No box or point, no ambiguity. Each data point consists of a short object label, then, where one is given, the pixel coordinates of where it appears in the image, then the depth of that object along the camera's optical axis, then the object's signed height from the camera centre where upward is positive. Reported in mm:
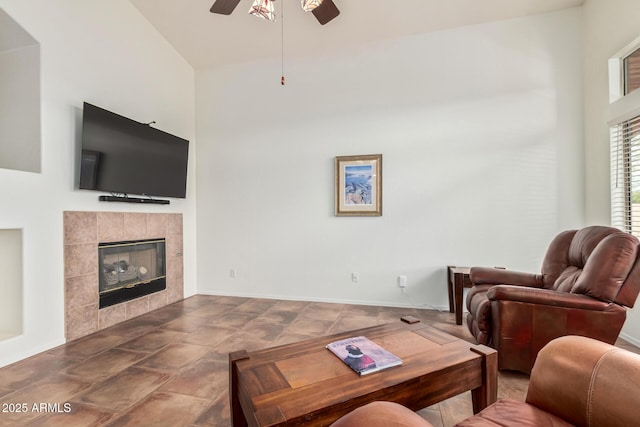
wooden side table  3152 -781
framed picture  3896 +370
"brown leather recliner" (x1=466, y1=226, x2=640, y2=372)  1947 -638
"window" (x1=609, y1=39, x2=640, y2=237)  2711 +701
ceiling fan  2227 +1705
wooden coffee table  1103 -718
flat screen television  2900 +651
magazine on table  1356 -706
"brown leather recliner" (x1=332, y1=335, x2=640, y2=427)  866 -588
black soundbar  3157 +172
